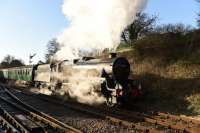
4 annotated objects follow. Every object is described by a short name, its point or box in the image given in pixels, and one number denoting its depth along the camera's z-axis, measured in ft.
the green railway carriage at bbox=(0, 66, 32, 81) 130.31
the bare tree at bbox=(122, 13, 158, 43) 138.00
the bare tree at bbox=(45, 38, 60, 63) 235.56
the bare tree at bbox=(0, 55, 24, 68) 401.21
